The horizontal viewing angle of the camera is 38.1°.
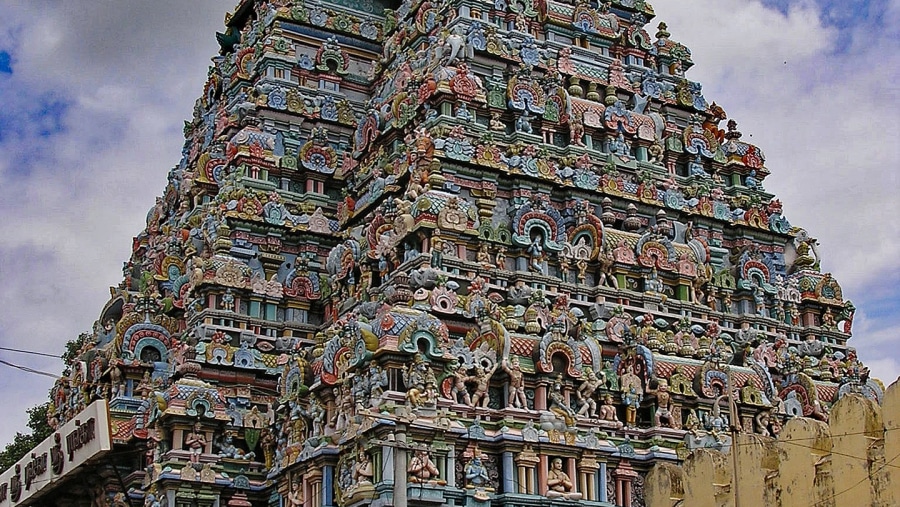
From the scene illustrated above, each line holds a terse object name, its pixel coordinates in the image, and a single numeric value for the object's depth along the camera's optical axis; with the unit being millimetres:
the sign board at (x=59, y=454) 27328
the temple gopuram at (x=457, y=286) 23781
